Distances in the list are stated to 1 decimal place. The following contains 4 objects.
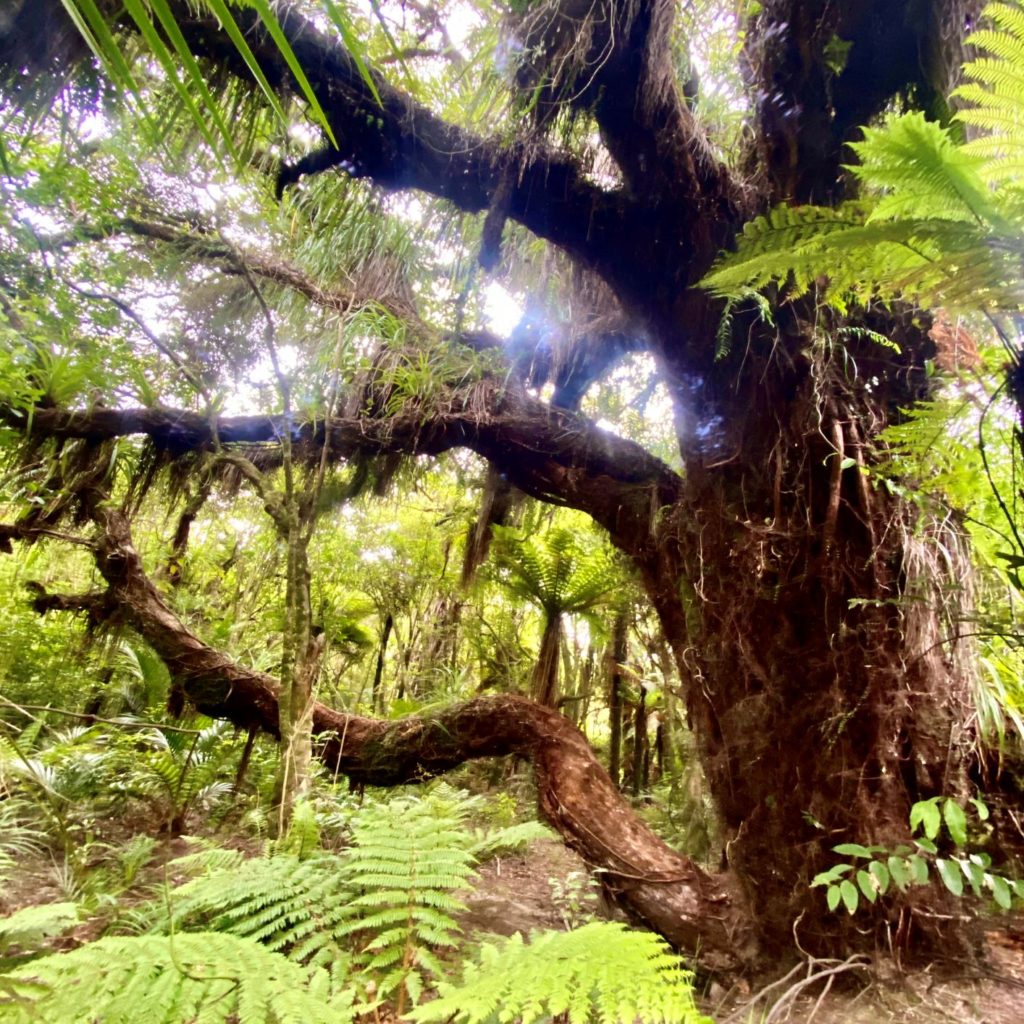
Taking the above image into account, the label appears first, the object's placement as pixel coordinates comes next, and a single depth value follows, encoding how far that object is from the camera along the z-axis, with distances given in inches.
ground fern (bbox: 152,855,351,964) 68.1
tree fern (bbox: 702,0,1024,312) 40.2
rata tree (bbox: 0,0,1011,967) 74.2
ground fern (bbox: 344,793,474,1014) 64.3
